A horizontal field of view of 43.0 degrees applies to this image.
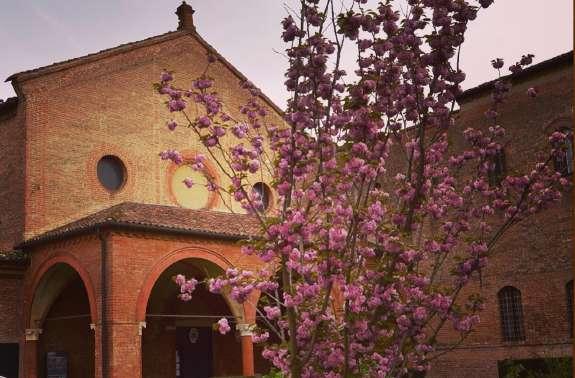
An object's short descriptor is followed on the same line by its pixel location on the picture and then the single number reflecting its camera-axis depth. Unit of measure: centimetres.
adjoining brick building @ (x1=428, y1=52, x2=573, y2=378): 1783
